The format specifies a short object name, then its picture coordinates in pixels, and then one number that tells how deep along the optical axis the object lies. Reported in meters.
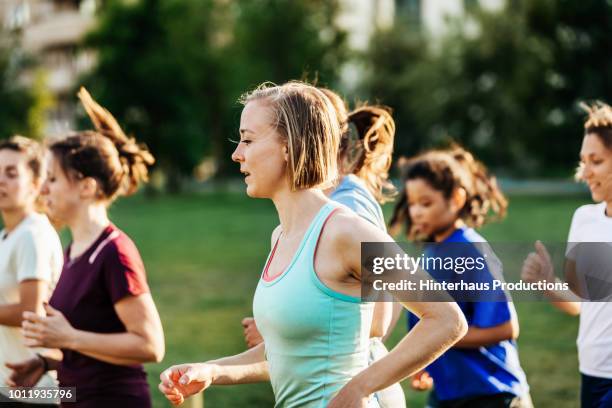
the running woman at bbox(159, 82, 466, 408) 4.82
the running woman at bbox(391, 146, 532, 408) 7.99
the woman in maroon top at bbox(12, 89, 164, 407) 7.11
